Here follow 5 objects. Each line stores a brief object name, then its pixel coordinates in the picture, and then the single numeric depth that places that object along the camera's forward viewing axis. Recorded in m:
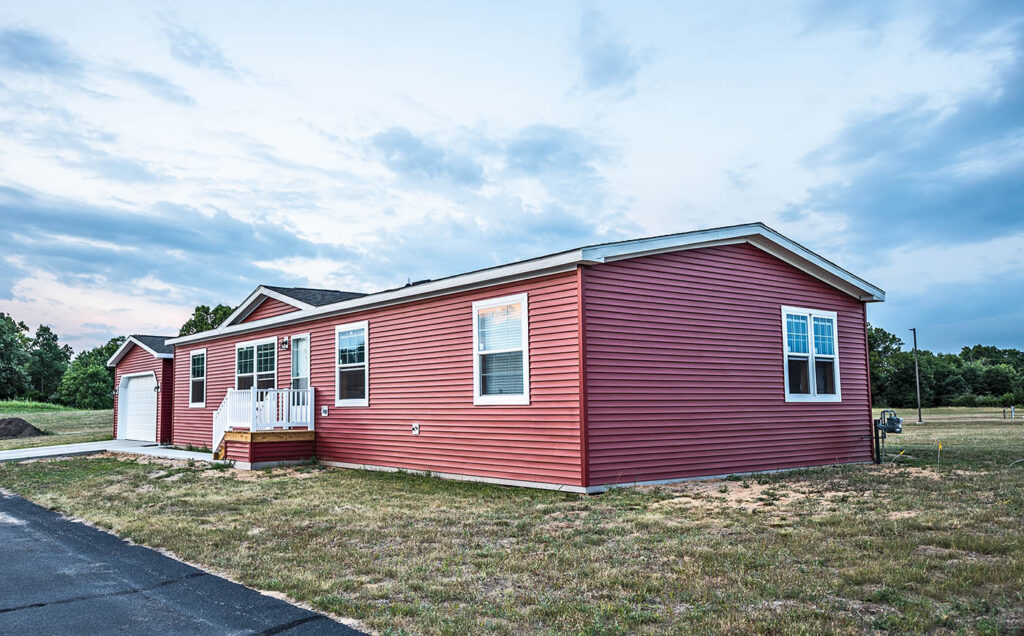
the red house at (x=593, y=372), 9.97
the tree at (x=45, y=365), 70.75
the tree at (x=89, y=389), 56.88
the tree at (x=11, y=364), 56.97
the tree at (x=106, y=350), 67.88
